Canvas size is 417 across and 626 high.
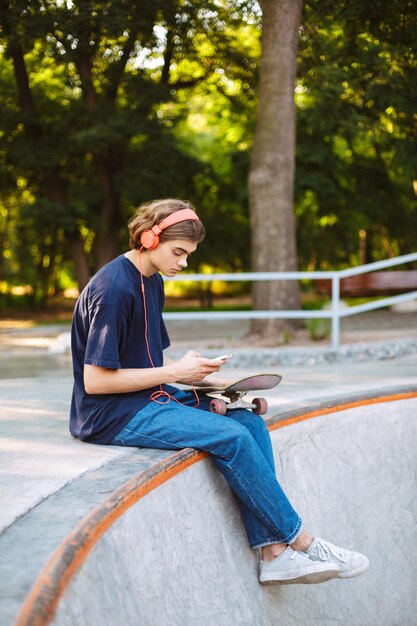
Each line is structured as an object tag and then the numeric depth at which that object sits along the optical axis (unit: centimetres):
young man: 376
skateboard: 415
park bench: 1631
